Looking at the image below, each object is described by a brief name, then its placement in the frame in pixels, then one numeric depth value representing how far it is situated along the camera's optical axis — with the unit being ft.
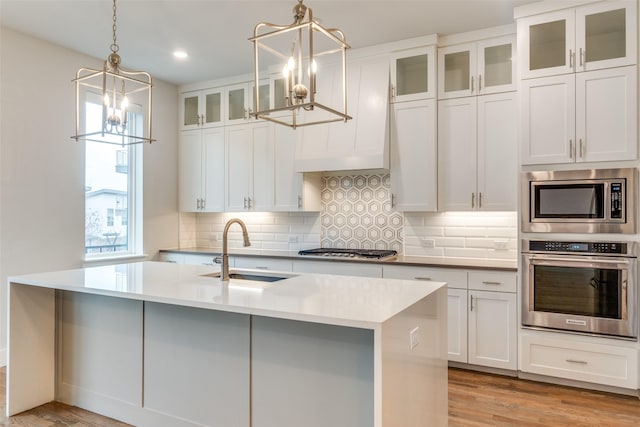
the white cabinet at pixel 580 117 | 9.99
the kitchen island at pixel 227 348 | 6.18
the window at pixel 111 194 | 14.30
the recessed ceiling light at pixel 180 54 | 13.68
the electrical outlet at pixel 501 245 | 12.62
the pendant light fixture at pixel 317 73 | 12.73
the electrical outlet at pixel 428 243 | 13.60
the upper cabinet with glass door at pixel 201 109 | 16.69
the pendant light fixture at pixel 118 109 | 13.88
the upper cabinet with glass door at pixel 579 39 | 10.03
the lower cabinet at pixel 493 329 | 11.13
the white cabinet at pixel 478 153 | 11.78
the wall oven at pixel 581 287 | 9.91
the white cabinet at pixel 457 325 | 11.63
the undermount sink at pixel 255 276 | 9.02
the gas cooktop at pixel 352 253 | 13.09
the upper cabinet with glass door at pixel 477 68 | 11.92
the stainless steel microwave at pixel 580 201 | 9.91
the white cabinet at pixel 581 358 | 9.96
